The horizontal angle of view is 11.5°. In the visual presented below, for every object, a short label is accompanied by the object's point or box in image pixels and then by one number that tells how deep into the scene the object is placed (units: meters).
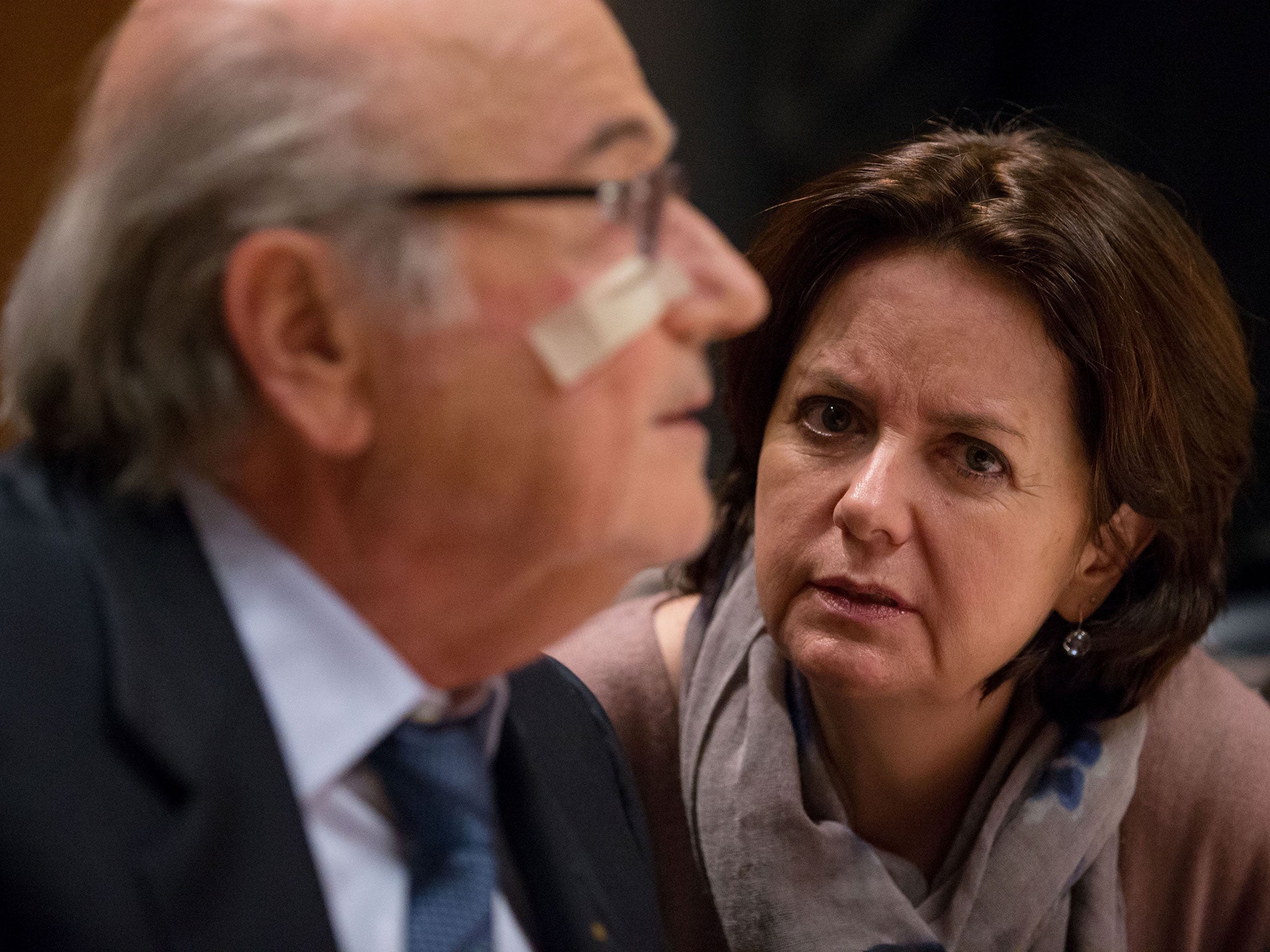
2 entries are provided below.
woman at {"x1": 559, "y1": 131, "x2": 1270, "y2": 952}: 2.38
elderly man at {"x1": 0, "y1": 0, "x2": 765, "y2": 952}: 2.20
